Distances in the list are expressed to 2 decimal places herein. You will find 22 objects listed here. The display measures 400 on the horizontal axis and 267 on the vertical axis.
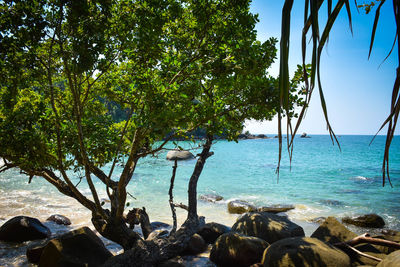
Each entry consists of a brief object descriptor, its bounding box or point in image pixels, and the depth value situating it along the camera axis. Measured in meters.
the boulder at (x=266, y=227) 6.82
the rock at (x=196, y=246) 6.64
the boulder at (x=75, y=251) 4.87
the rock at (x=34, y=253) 5.72
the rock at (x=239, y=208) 11.86
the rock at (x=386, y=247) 5.31
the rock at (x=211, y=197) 14.23
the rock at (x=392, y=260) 3.45
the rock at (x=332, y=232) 6.13
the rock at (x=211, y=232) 7.68
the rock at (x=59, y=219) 9.27
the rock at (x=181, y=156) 34.24
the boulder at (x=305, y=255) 4.30
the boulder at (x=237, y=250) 5.59
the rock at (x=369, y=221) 10.04
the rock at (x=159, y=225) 9.29
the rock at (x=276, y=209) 12.08
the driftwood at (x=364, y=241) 4.59
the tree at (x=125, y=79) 4.36
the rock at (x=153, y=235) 5.95
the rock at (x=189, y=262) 5.35
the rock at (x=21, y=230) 7.06
